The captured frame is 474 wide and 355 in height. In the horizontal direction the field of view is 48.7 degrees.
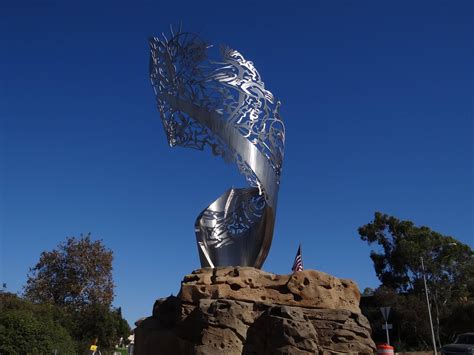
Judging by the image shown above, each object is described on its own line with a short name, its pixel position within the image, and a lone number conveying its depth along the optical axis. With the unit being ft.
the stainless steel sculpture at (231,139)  59.98
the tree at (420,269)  115.85
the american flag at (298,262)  73.93
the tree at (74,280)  119.75
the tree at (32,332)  95.45
